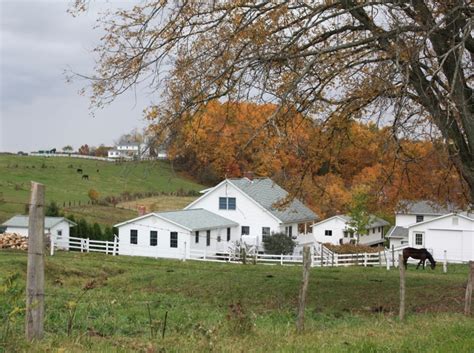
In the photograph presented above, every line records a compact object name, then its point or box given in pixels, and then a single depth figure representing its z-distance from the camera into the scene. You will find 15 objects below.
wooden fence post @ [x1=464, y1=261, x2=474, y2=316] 13.69
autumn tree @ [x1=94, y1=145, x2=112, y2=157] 148.38
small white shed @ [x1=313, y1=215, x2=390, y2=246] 64.94
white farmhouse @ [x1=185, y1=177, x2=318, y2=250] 48.22
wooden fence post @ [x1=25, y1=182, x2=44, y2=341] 7.16
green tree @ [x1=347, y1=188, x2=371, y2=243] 52.34
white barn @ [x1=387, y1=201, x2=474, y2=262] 50.56
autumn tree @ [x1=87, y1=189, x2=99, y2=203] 69.12
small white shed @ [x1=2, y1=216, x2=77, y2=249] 45.42
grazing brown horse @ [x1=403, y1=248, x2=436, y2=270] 38.41
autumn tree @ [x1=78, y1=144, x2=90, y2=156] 151.71
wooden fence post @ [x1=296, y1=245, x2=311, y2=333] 9.98
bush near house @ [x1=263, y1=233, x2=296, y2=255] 46.12
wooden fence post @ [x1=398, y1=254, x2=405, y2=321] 12.42
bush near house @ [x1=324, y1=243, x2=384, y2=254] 51.62
